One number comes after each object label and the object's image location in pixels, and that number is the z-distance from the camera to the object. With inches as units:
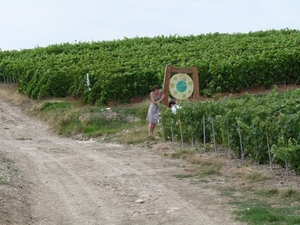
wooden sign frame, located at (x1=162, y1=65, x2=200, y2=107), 853.2
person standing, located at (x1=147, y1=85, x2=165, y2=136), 792.3
